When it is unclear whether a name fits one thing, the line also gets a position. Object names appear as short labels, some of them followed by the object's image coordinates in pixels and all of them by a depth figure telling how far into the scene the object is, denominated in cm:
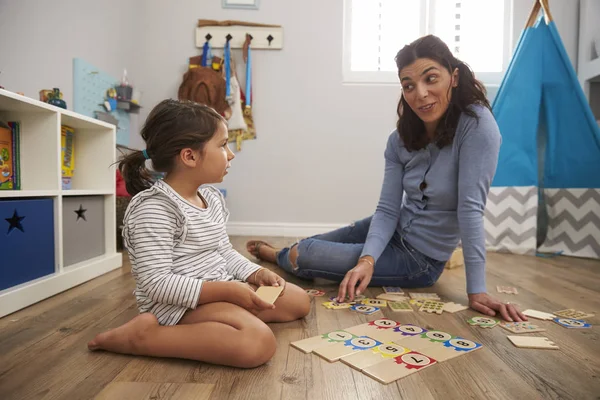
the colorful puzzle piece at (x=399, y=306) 129
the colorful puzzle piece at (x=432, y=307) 128
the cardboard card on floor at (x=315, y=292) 148
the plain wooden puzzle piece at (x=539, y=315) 123
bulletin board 218
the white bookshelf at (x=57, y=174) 132
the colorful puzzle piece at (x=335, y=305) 131
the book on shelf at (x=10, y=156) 137
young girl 89
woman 132
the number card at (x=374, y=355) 88
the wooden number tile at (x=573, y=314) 125
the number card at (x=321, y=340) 98
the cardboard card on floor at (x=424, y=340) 98
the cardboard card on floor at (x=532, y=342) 100
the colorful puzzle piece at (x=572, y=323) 116
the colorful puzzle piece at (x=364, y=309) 126
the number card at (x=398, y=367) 83
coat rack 306
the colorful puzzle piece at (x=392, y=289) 152
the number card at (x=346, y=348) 93
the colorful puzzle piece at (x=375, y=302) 134
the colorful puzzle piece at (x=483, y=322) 115
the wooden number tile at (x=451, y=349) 93
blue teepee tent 245
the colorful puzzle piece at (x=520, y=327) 111
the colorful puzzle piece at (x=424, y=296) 144
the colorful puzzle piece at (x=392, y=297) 140
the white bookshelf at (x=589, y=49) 283
